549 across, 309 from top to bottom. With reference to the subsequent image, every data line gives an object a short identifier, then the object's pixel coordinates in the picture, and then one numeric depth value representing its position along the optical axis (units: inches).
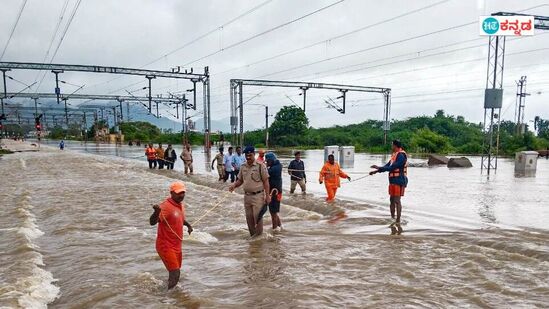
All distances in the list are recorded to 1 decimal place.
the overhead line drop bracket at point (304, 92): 1649.1
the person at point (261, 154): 447.8
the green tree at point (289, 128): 2652.6
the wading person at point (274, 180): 370.0
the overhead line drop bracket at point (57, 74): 1423.5
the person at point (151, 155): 1072.2
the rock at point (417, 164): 1184.2
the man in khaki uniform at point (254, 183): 327.3
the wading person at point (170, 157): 1046.4
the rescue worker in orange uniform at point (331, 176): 523.5
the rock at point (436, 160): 1196.3
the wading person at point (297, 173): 582.6
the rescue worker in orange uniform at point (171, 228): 223.1
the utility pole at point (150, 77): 1567.5
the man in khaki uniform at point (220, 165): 770.7
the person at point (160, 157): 1051.3
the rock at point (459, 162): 1115.3
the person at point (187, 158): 895.7
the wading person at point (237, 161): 708.4
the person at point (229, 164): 716.7
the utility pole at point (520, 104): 2290.1
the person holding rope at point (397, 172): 386.0
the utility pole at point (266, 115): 2048.5
